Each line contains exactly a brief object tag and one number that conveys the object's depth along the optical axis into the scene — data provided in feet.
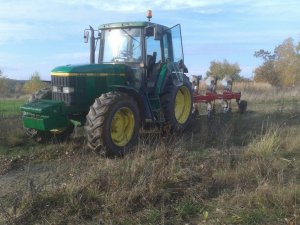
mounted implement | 31.02
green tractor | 19.09
